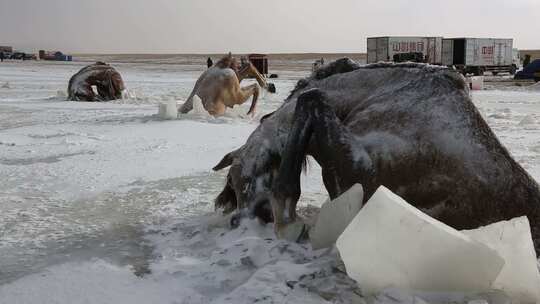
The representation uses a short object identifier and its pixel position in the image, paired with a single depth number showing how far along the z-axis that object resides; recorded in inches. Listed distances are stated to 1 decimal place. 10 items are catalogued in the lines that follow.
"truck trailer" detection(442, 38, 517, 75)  1359.5
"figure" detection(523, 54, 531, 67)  1374.3
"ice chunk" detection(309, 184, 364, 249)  106.5
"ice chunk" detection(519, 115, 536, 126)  344.2
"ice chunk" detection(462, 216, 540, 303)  88.7
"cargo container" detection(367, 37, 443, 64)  1409.9
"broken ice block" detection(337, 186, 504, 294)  86.5
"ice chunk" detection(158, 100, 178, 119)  364.2
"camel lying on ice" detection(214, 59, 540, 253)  105.5
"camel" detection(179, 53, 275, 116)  390.6
